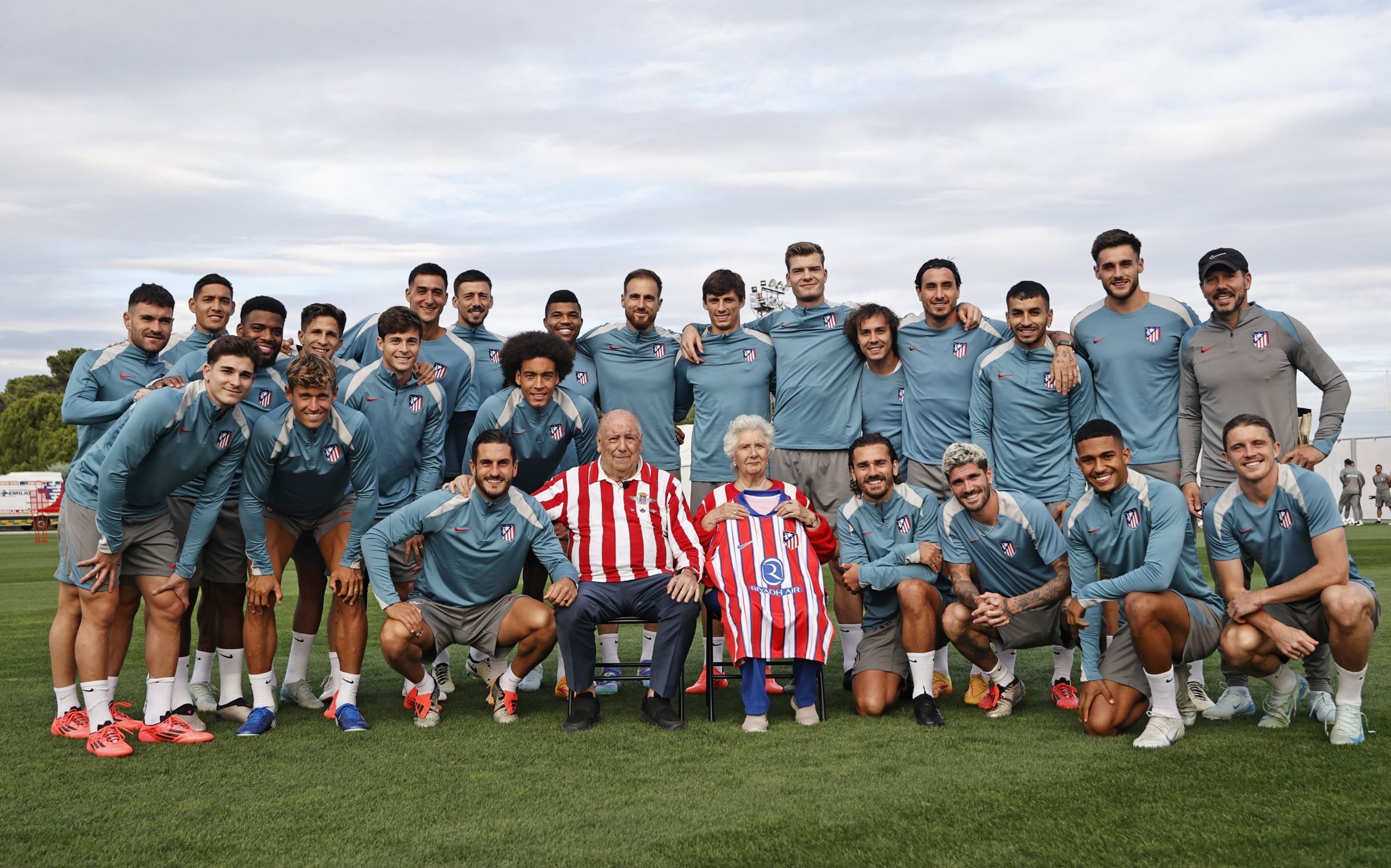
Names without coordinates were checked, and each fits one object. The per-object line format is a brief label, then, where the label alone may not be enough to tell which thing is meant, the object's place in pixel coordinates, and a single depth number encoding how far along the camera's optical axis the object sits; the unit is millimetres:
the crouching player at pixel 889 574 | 5438
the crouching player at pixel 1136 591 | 4699
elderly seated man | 5344
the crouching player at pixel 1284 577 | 4535
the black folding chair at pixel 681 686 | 5262
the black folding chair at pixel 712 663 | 5383
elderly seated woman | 5207
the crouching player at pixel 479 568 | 5430
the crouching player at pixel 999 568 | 5336
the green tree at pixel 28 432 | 50594
